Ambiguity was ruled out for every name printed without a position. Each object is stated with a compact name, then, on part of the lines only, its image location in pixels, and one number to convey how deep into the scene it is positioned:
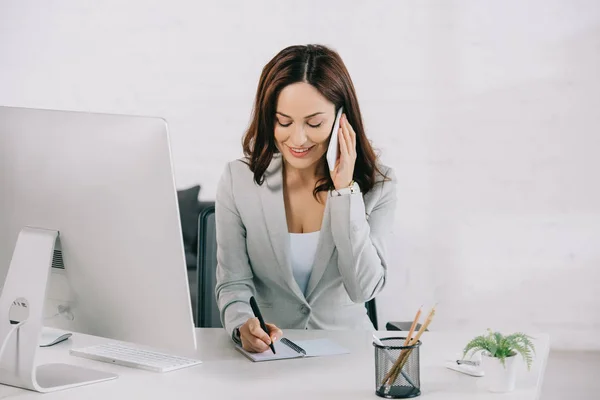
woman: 3.11
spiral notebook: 2.69
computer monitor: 2.33
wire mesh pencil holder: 2.37
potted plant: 2.39
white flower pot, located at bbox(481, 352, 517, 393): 2.39
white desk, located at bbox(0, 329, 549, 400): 2.41
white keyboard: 2.61
